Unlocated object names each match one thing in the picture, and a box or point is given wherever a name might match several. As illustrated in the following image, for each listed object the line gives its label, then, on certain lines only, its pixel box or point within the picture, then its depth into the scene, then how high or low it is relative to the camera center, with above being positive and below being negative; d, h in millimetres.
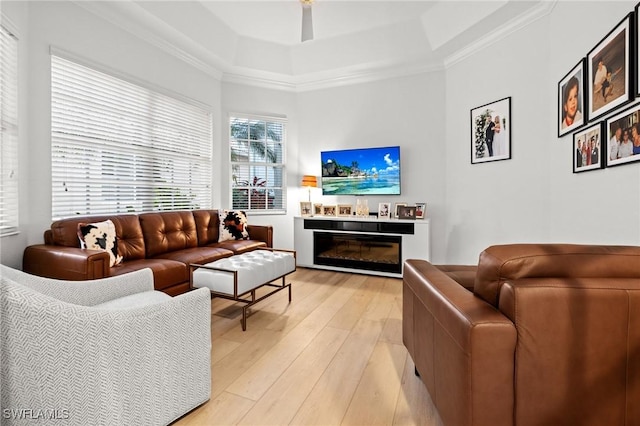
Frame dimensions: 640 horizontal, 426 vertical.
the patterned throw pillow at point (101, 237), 2562 -227
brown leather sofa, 2250 -362
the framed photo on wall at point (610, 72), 1763 +888
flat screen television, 4512 +614
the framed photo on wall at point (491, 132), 3406 +941
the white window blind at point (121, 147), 2854 +751
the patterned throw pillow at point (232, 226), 4078 -208
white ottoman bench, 2426 -551
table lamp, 4831 +465
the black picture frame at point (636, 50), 1672 +893
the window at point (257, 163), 4902 +796
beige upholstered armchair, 1076 -600
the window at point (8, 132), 2328 +640
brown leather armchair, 974 -450
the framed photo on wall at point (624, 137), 1696 +436
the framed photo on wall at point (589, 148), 2039 +447
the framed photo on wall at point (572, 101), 2289 +887
